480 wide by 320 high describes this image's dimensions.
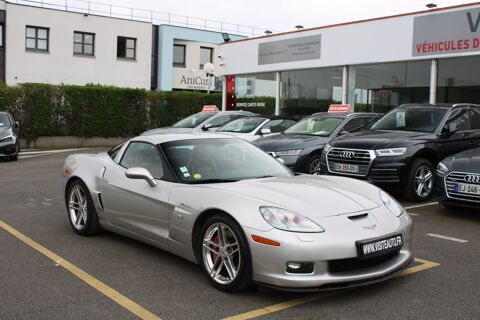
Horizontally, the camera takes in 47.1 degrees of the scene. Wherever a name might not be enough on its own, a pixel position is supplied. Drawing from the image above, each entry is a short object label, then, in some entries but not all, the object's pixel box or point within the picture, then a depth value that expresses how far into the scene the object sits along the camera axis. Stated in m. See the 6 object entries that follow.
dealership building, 14.20
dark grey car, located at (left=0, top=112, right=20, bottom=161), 15.84
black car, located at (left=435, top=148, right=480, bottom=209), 7.23
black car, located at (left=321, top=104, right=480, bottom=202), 8.77
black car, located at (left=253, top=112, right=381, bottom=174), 10.55
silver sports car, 4.09
